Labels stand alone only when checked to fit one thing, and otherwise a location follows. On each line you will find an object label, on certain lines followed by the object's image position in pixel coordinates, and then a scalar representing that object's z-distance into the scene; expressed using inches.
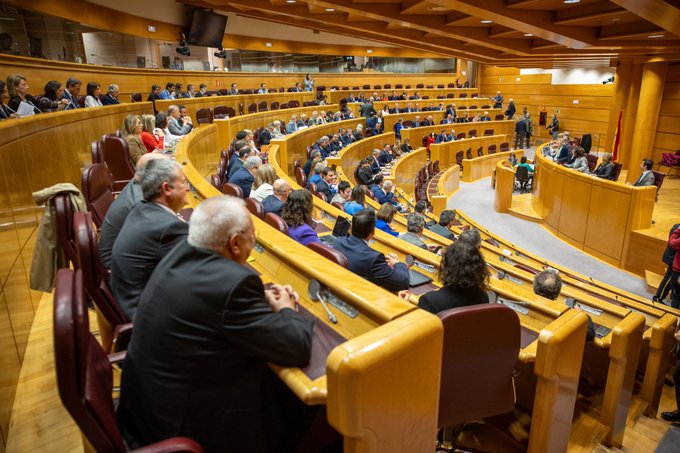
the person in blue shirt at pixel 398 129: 532.4
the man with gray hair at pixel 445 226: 204.5
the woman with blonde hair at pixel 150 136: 177.3
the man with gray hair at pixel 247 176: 178.1
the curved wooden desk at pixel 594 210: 276.4
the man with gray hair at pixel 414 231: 157.5
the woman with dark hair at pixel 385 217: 163.0
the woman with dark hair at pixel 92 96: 204.5
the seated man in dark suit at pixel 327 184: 227.8
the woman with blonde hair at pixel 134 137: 162.9
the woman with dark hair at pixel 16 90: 142.3
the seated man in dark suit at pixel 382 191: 288.5
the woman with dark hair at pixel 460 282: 75.5
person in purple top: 114.7
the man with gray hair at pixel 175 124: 232.8
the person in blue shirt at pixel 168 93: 307.6
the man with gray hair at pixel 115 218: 82.3
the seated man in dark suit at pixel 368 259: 96.1
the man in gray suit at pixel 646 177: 285.9
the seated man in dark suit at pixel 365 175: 333.1
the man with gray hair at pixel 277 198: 139.7
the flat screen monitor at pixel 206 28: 474.6
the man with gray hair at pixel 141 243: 68.1
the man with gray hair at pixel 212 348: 45.0
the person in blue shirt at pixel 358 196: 186.8
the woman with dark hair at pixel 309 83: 592.6
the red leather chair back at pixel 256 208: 116.7
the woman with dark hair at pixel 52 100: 161.0
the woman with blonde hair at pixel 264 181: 158.9
